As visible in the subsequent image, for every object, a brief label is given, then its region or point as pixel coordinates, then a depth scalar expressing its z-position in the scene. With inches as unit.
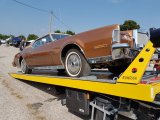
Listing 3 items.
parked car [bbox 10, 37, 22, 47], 664.7
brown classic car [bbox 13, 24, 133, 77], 95.7
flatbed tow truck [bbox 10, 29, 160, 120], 75.6
